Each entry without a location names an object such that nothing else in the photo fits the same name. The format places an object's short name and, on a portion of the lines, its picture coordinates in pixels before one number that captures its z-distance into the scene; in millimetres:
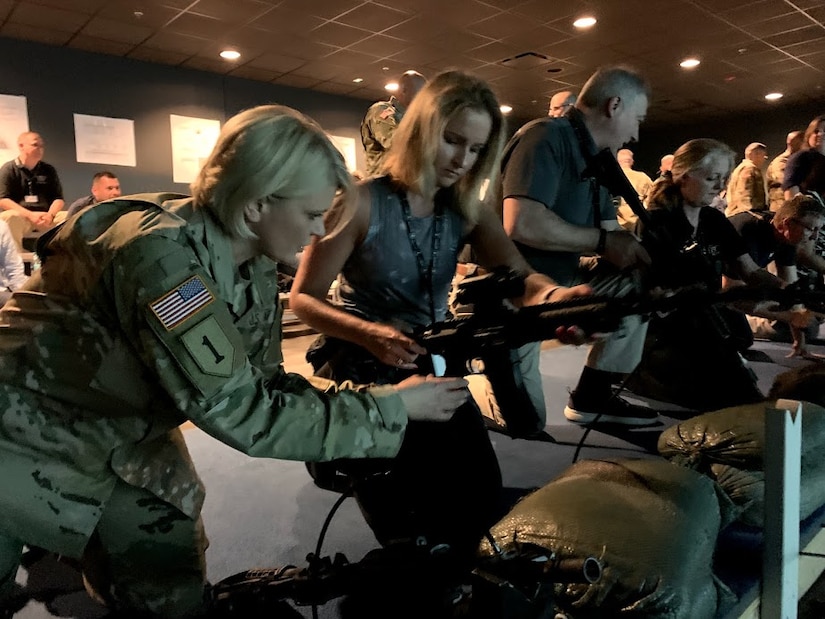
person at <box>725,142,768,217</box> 4465
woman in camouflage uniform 855
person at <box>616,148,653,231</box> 4203
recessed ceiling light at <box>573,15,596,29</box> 5027
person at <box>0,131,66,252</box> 4648
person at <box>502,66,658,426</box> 1908
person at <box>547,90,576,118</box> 3632
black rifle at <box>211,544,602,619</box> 815
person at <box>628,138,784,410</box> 2387
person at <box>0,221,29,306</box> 3023
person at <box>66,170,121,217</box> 4938
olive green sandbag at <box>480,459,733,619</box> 1085
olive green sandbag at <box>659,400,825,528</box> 1494
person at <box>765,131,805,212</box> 4549
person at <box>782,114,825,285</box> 3465
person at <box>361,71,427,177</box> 2475
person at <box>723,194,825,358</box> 3188
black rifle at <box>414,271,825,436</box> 1135
